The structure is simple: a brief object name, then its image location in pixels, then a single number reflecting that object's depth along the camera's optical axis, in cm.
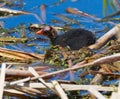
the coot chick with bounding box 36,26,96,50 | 959
